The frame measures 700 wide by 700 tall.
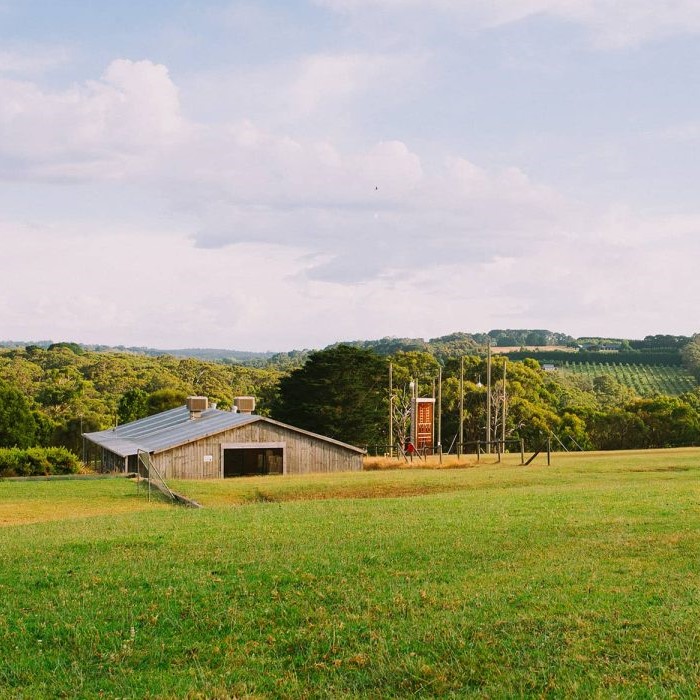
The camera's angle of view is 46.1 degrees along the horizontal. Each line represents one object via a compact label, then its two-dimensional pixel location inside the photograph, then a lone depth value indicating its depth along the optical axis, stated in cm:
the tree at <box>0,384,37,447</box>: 6206
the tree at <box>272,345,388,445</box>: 6738
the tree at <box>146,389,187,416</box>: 7831
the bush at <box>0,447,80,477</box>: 4266
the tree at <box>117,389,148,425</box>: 7950
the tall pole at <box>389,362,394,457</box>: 5973
